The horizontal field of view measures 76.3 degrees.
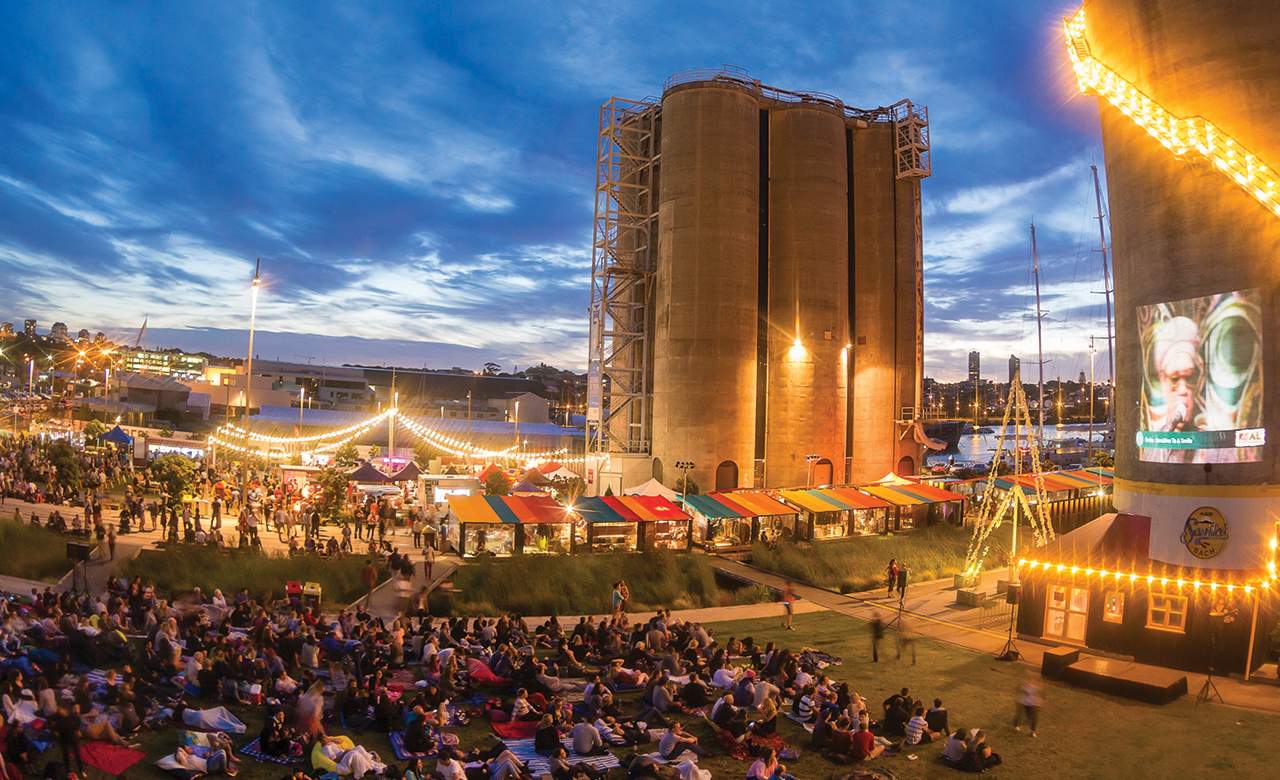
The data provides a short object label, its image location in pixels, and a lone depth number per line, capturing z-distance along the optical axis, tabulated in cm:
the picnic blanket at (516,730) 1439
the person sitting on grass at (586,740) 1354
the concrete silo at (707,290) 4891
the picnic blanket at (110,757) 1196
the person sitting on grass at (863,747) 1403
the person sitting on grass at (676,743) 1330
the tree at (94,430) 6084
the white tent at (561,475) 4784
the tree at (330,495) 3612
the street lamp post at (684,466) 4504
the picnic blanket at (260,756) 1277
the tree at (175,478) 3431
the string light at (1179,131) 2044
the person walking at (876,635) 2027
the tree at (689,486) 4828
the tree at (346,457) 4969
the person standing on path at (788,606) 2342
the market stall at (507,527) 3027
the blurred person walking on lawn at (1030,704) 1553
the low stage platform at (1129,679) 1770
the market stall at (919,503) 4162
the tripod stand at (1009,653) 2070
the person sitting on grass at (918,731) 1471
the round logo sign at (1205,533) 2089
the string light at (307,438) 5509
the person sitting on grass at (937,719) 1516
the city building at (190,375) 13979
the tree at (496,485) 4181
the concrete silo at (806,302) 5272
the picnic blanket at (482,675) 1669
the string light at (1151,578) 1994
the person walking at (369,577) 2438
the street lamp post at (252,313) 3231
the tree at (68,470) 3934
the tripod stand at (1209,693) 1791
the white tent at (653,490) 3923
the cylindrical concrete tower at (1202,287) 2072
